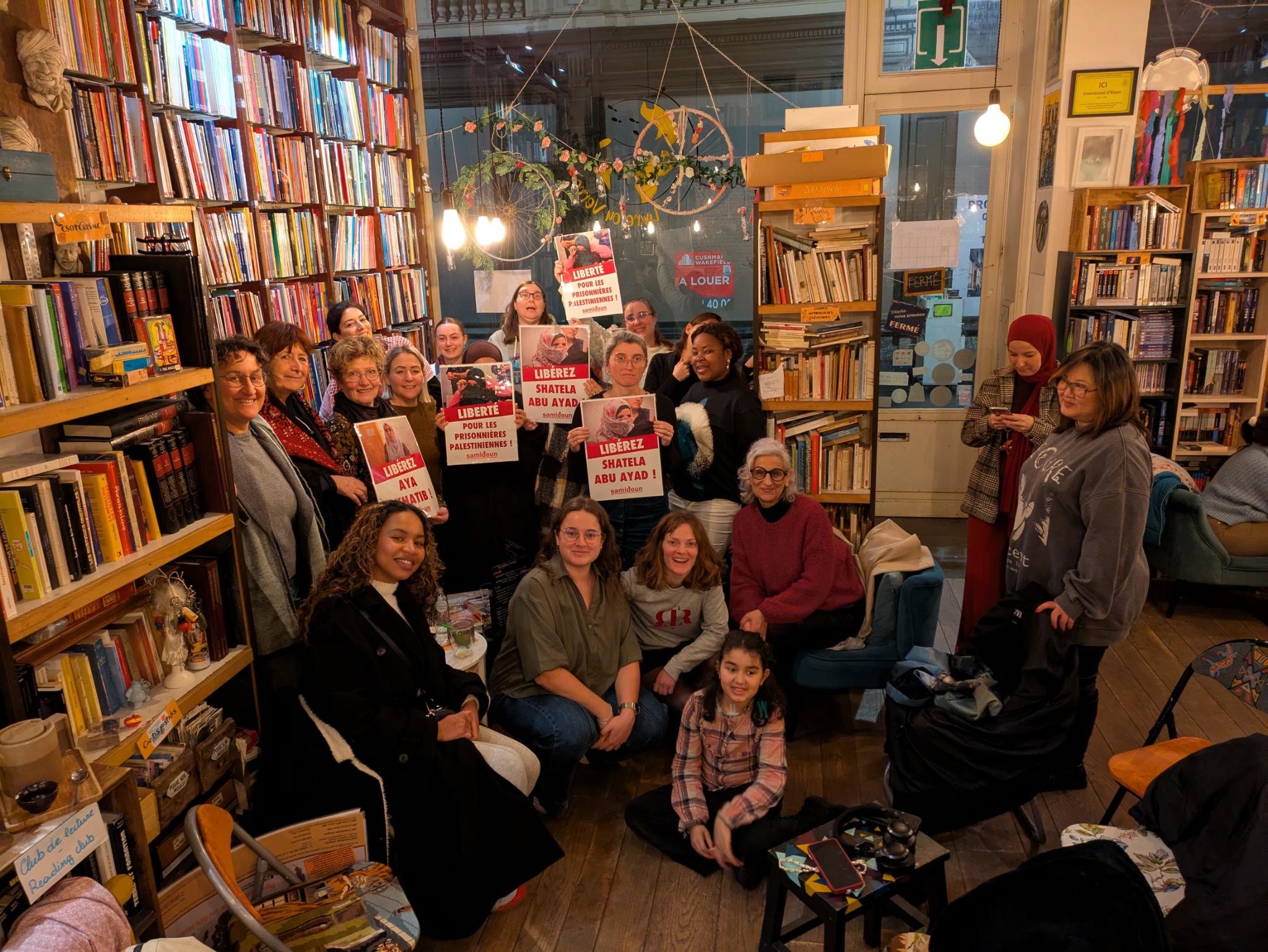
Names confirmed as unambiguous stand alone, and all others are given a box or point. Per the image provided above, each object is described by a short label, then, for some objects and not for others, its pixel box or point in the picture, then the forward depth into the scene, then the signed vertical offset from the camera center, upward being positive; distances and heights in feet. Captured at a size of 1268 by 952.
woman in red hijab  13.02 -2.63
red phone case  7.07 -4.85
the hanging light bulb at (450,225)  16.02 +0.81
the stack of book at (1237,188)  16.58 +1.15
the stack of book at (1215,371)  17.24 -2.28
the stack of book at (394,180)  18.51 +1.93
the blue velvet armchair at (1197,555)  14.38 -4.84
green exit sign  18.65 +4.55
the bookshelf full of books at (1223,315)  16.63 -1.20
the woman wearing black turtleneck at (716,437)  12.85 -2.43
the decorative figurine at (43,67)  7.28 +1.71
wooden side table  6.97 -4.97
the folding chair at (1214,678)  8.79 -4.30
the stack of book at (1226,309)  17.08 -1.09
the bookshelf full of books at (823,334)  13.57 -1.11
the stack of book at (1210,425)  17.46 -3.33
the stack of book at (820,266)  13.61 -0.06
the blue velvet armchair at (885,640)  11.30 -4.77
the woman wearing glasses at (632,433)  12.21 -2.26
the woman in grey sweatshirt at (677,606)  11.13 -4.23
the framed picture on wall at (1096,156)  16.79 +1.82
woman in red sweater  11.35 -3.91
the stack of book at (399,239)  18.62 +0.70
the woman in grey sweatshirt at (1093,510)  9.35 -2.68
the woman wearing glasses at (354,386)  11.41 -1.43
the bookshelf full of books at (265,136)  11.41 +2.15
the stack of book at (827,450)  14.14 -2.94
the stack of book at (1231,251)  16.81 -0.01
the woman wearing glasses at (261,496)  9.30 -2.31
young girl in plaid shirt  9.14 -5.30
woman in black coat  8.48 -4.59
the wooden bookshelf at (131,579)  6.44 -2.40
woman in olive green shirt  10.21 -4.58
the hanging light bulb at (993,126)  16.02 +2.31
